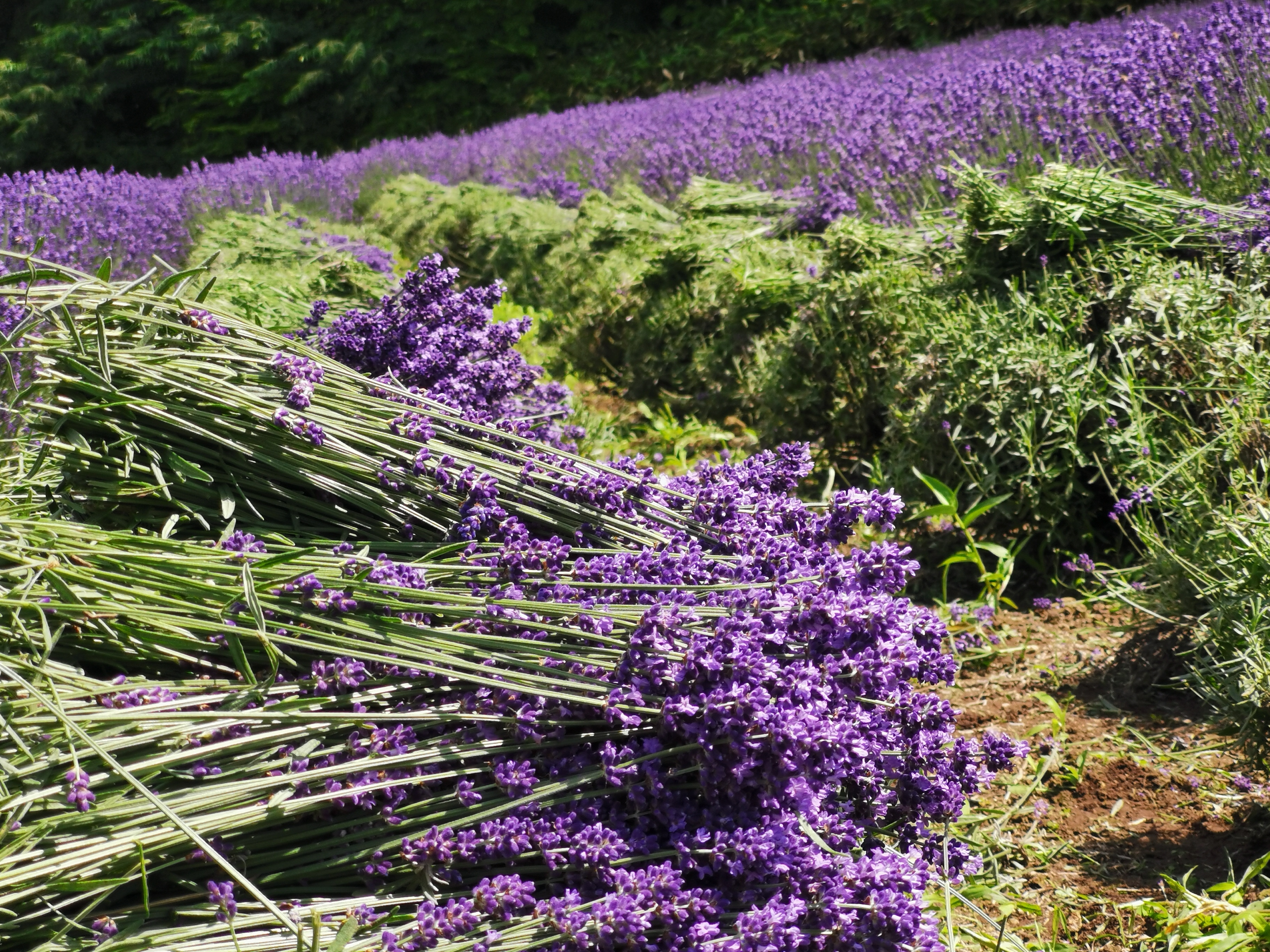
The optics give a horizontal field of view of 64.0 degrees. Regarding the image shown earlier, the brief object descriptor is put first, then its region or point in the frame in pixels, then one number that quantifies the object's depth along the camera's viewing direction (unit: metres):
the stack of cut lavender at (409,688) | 1.16
